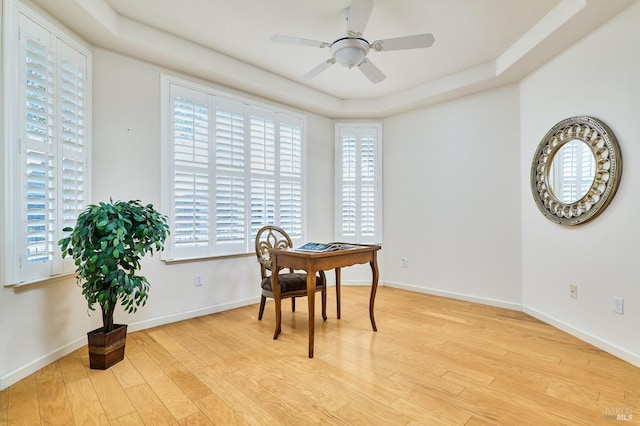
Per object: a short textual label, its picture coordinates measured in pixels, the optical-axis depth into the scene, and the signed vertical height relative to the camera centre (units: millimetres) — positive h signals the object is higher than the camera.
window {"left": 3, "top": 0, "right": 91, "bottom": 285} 2039 +518
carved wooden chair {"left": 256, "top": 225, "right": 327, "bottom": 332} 2850 -630
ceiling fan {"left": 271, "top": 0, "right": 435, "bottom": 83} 2104 +1270
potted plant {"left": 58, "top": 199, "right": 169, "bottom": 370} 2082 -277
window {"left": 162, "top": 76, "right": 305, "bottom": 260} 3207 +492
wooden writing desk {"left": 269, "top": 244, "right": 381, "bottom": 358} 2404 -402
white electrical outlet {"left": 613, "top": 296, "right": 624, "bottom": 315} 2385 -706
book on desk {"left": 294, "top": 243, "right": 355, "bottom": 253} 2645 -298
